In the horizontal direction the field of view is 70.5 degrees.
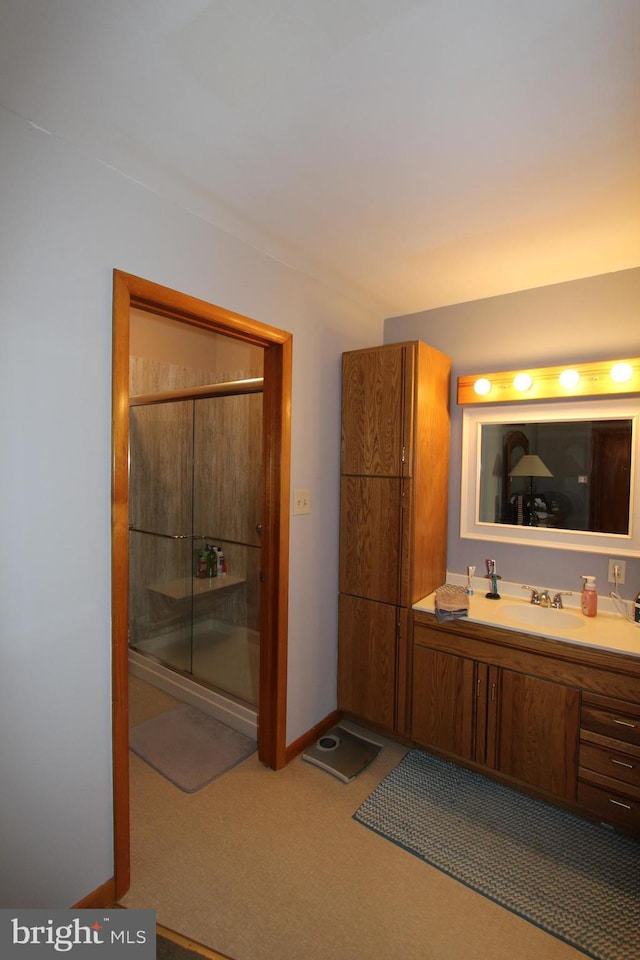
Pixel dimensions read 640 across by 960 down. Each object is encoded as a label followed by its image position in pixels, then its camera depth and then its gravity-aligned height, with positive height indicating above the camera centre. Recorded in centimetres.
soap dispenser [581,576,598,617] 226 -63
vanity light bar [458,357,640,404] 221 +48
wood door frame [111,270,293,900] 156 -20
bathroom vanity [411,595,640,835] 188 -105
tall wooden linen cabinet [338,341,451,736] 240 -25
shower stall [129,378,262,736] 316 -54
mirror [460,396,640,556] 227 -2
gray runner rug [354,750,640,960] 159 -157
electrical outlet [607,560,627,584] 226 -48
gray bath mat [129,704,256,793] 228 -154
